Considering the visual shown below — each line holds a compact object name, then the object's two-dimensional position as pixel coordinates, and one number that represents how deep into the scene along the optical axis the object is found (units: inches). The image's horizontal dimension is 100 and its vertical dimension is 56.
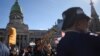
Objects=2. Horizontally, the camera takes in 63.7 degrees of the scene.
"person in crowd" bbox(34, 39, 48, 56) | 128.3
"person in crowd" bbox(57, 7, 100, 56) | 30.9
